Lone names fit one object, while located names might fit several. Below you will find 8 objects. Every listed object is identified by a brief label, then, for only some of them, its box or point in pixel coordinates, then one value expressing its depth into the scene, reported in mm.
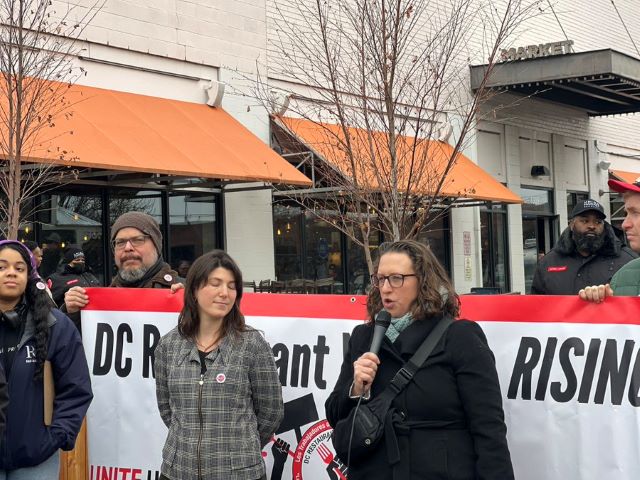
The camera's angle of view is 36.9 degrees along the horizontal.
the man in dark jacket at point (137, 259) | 5301
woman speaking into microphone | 3480
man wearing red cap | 4660
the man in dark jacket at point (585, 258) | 6449
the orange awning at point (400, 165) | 11336
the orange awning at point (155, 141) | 10922
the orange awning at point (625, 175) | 25312
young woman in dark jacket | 4199
